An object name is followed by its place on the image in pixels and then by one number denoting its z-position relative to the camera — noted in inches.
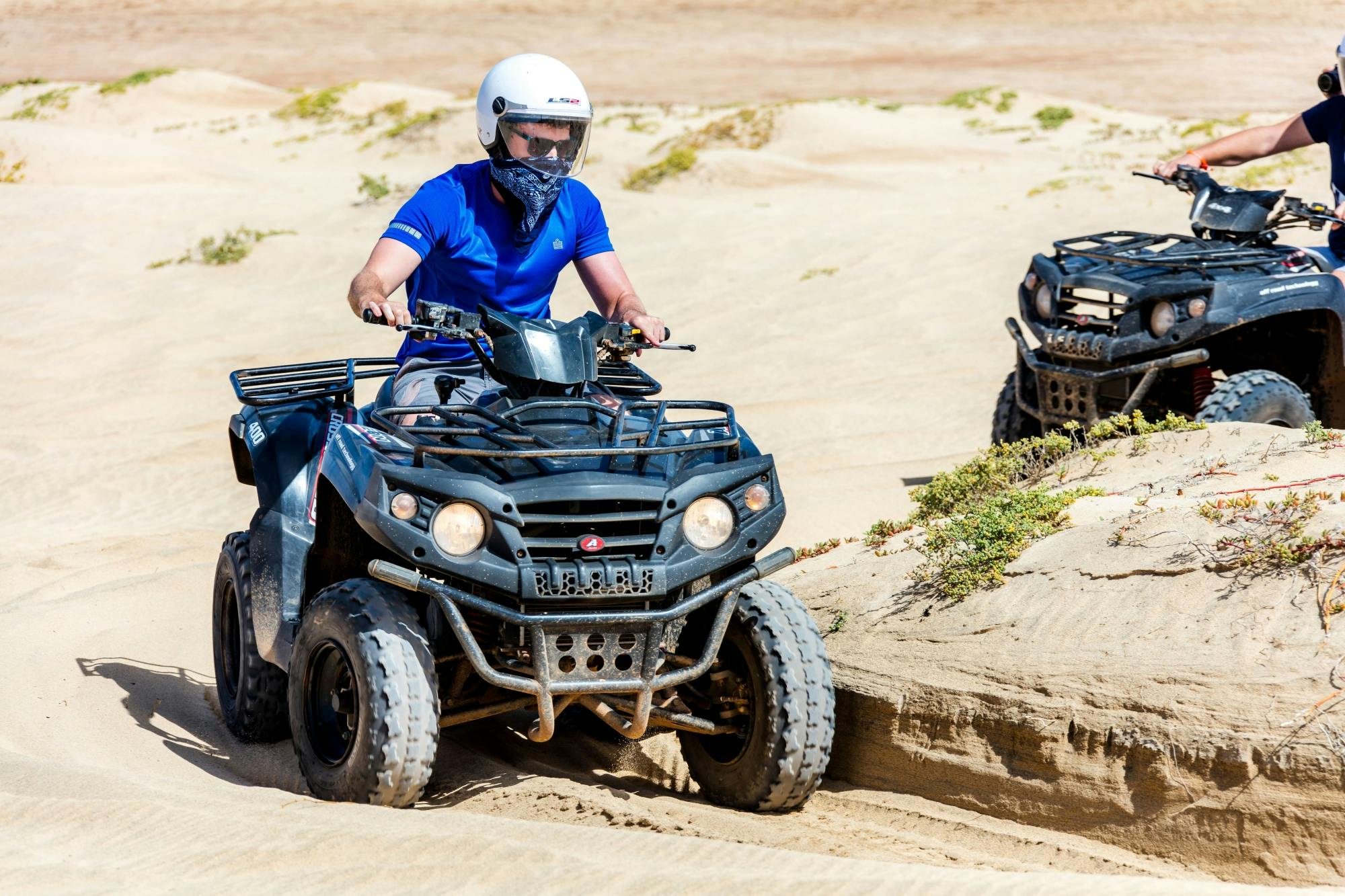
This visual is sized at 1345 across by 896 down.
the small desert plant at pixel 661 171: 939.3
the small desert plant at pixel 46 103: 1493.6
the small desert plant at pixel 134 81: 1554.3
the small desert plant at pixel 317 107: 1402.6
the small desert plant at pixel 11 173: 950.5
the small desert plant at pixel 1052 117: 1079.3
